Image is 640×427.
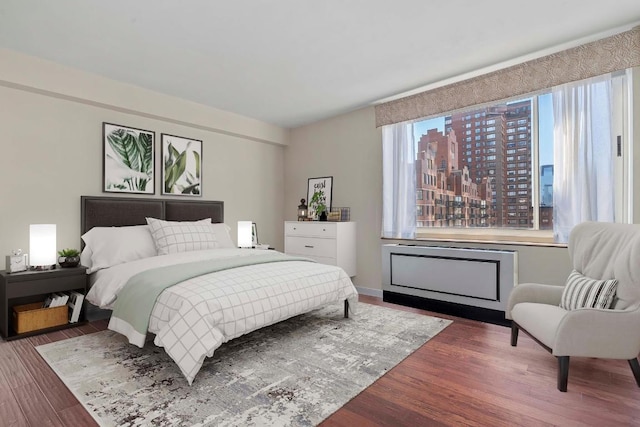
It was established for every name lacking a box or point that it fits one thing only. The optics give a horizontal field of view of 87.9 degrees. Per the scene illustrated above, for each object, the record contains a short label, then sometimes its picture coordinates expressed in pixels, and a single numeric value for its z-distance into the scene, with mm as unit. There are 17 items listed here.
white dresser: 4344
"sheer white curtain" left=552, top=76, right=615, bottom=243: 2779
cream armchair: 1921
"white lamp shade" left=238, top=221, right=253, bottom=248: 4418
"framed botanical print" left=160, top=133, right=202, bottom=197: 4105
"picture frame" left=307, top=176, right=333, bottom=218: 4862
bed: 2061
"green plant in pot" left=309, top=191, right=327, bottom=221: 4750
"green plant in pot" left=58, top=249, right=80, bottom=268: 3050
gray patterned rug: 1724
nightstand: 2695
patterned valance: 2676
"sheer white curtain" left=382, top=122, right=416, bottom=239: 4051
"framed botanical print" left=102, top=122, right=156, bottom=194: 3615
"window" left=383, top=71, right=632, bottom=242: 2777
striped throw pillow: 2076
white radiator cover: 3182
